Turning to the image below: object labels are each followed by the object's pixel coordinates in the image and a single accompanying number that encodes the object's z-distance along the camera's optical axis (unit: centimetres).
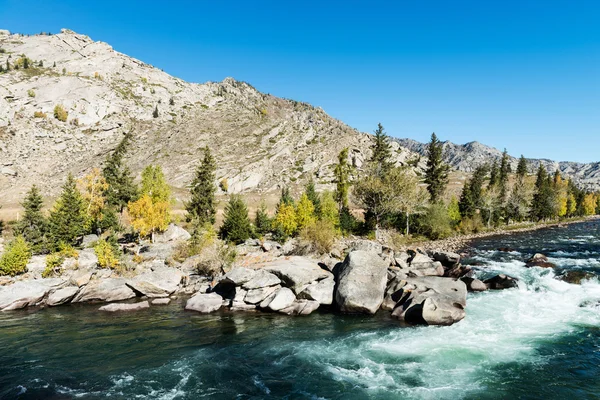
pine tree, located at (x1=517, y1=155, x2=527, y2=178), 10980
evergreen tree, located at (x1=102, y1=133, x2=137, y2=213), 5397
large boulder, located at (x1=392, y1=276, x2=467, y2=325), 2098
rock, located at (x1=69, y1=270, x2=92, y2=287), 2925
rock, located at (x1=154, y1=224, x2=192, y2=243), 4700
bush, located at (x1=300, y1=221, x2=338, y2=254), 3950
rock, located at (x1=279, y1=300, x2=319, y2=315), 2389
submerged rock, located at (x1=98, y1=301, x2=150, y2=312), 2523
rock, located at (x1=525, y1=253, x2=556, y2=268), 3416
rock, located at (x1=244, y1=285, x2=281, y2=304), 2538
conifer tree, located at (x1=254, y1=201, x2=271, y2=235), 5362
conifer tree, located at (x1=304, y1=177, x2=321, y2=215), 5926
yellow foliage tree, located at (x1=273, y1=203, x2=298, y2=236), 5025
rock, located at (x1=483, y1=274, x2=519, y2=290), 2788
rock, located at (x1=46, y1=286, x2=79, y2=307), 2666
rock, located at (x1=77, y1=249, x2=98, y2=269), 3522
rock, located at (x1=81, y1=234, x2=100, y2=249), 4415
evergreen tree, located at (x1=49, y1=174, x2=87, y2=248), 4097
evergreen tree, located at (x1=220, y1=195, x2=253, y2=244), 4781
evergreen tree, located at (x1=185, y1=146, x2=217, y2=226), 5631
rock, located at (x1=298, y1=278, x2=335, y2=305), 2509
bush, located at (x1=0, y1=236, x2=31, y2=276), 3198
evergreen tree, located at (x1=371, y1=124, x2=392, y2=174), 6650
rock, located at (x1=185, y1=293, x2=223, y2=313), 2498
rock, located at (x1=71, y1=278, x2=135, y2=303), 2780
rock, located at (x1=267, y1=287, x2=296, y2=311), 2433
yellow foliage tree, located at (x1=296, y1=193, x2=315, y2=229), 5088
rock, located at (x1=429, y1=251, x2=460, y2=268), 3525
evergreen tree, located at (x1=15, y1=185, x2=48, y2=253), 3975
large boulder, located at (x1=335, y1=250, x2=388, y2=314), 2366
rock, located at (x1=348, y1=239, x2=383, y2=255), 3866
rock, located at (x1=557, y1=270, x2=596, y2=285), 2769
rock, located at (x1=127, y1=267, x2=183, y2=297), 2877
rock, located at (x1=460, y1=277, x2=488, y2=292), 2772
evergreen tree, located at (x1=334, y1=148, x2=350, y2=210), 6612
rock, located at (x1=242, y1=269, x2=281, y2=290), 2594
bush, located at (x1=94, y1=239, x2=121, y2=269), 3491
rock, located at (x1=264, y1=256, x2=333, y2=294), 2600
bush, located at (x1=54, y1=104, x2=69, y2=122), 13412
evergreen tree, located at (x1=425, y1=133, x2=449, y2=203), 7344
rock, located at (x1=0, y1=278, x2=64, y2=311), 2559
